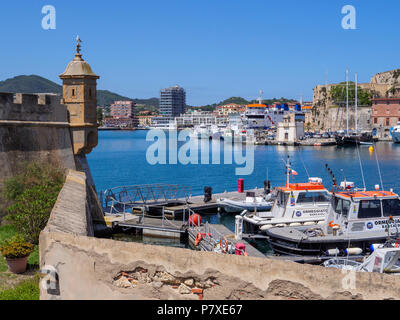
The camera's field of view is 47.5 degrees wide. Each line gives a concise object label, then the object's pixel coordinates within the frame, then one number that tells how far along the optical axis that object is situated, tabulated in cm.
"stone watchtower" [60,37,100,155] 1730
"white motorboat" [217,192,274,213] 2620
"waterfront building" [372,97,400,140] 9789
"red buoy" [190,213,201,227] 2092
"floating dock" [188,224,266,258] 1655
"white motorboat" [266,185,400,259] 1658
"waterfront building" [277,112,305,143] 9806
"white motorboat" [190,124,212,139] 12419
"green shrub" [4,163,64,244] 1155
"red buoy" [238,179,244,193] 3041
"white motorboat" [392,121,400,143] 8648
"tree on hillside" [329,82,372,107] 10856
